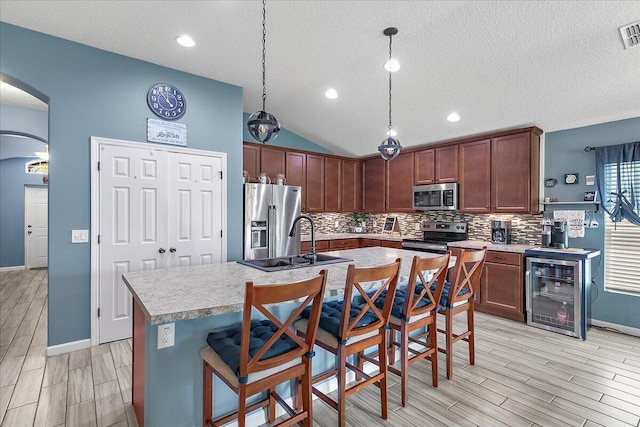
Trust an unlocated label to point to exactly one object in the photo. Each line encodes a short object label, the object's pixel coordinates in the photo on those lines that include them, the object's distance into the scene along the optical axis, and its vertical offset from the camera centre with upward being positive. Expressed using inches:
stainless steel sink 95.2 -15.6
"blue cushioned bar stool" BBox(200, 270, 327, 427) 54.3 -26.5
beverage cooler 138.6 -37.6
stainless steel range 187.8 -14.7
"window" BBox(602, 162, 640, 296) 144.1 -16.6
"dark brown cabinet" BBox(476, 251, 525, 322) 156.3 -37.4
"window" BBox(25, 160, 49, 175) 299.3 +44.6
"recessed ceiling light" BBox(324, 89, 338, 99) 163.8 +62.7
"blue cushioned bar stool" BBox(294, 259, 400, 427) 69.9 -27.0
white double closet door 127.4 -1.0
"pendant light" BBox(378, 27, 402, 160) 114.7 +24.3
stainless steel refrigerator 165.6 -3.1
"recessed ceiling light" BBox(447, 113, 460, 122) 168.3 +51.7
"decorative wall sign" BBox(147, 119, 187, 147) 135.9 +35.7
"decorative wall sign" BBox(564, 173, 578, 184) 159.2 +17.7
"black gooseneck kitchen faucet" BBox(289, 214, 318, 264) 101.0 -14.3
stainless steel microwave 189.0 +10.3
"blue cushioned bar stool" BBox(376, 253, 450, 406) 84.0 -27.6
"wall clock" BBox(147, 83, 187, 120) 136.0 +49.2
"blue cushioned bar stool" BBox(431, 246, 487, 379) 96.7 -26.9
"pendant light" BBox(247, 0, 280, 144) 90.5 +25.3
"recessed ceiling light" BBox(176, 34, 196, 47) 118.8 +65.7
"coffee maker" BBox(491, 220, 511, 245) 175.0 -9.9
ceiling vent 101.9 +58.8
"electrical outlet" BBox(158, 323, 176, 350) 63.8 -24.6
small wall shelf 152.7 +4.9
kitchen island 60.2 -26.1
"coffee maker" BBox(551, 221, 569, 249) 152.3 -10.5
